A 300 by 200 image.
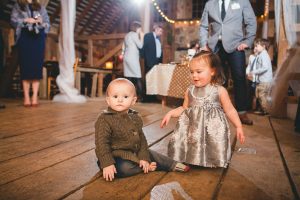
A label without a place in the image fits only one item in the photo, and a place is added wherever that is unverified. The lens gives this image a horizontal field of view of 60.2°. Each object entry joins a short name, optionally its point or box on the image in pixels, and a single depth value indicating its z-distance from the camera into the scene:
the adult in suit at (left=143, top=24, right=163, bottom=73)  5.50
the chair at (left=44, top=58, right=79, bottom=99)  5.76
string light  11.18
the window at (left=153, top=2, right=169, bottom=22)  11.97
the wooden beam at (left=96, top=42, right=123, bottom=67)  8.89
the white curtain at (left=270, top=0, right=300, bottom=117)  3.17
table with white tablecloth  4.15
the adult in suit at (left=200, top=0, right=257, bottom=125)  2.91
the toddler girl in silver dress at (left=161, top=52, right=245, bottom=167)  1.40
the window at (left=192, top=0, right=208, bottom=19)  11.63
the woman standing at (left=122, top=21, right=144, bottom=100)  5.63
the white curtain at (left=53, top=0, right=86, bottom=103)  4.87
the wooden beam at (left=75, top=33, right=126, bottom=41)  8.66
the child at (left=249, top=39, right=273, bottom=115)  4.11
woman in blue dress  3.71
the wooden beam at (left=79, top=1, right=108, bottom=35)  10.11
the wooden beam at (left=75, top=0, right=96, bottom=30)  9.48
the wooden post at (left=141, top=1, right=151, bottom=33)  6.27
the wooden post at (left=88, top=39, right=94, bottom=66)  9.76
